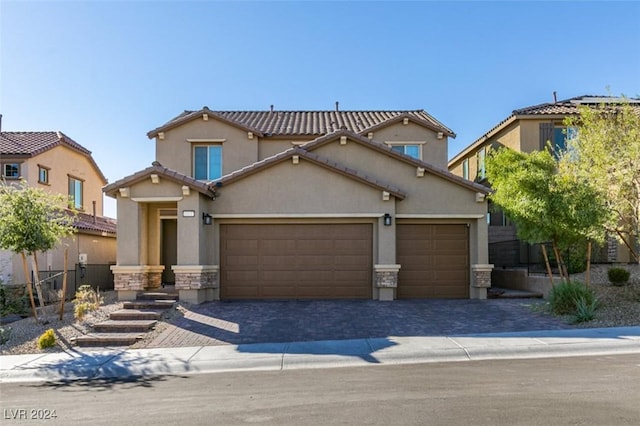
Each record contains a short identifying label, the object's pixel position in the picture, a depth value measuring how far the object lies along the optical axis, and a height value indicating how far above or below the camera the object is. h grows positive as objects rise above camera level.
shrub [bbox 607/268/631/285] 14.42 -1.26
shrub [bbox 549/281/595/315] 12.44 -1.66
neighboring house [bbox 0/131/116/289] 19.31 +2.67
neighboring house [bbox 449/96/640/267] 19.08 +4.27
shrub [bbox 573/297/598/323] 11.76 -1.92
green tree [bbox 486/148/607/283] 12.76 +0.85
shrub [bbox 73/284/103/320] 12.44 -1.84
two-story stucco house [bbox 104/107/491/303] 14.68 +0.31
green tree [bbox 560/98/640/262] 14.05 +2.27
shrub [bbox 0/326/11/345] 10.95 -2.31
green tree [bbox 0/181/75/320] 12.12 +0.41
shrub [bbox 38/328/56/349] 10.41 -2.29
